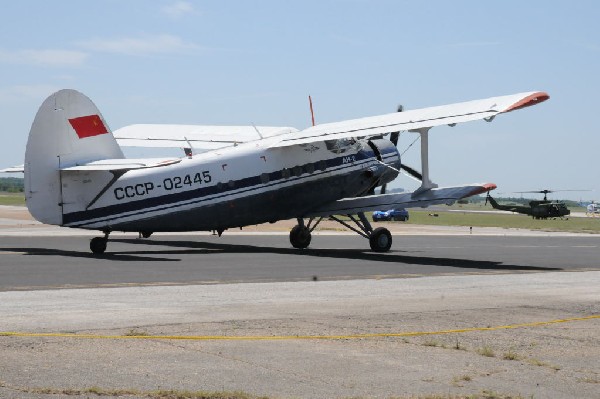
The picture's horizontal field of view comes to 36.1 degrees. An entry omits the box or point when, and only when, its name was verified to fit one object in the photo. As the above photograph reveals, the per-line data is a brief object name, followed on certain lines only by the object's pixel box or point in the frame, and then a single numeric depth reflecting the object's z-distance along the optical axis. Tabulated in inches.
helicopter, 3479.3
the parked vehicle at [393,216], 3444.9
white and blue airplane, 1093.8
